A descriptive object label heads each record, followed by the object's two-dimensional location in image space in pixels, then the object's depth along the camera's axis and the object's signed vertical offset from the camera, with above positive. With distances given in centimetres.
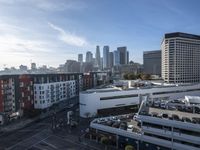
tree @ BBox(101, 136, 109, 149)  2903 -1318
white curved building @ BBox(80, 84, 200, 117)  4547 -811
